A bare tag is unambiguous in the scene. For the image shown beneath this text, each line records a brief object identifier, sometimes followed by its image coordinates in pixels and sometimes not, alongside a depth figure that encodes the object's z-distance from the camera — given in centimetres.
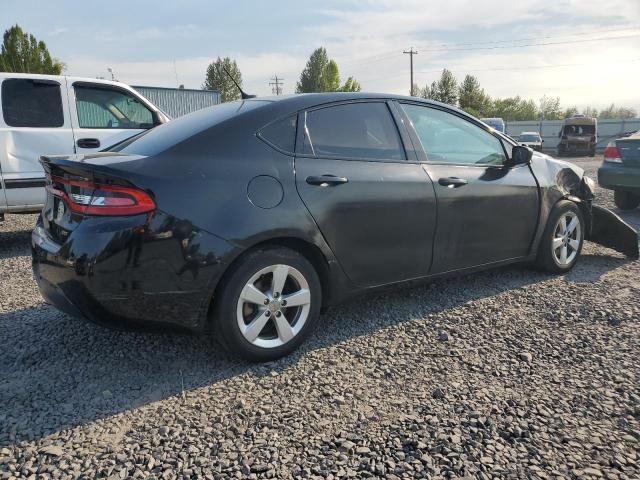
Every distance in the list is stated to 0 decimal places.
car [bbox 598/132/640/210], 769
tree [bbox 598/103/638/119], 7593
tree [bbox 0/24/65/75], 4047
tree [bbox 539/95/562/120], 7951
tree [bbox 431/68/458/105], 6456
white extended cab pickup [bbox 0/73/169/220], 555
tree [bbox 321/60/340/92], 6222
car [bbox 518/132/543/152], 3034
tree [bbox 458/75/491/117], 6444
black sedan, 259
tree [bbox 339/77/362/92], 6482
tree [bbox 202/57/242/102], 6213
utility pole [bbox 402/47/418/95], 6175
